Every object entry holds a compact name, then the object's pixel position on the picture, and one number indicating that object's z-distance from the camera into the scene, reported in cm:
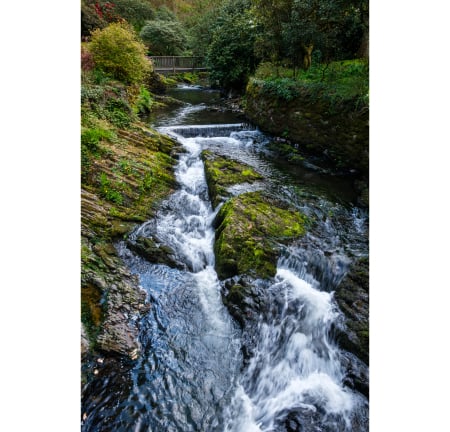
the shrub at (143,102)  1195
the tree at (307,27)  823
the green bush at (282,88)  965
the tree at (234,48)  1552
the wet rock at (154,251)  513
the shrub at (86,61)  864
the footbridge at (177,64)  2566
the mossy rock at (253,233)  483
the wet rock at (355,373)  341
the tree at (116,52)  922
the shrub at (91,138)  648
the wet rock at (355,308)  371
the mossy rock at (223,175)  661
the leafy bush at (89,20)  1188
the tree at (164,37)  2548
